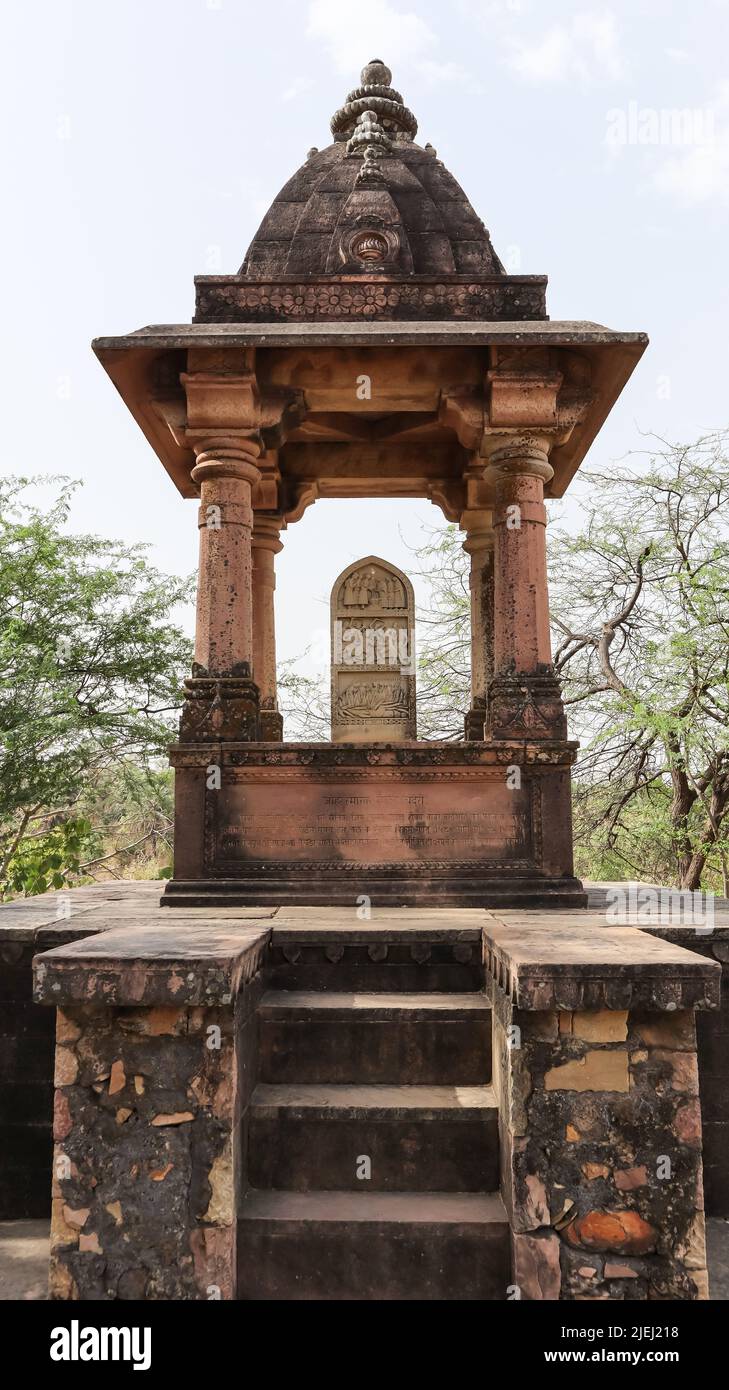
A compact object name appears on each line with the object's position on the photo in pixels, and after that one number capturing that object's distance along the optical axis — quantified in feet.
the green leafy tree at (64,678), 38.81
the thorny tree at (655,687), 42.37
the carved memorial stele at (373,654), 22.61
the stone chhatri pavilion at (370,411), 17.35
